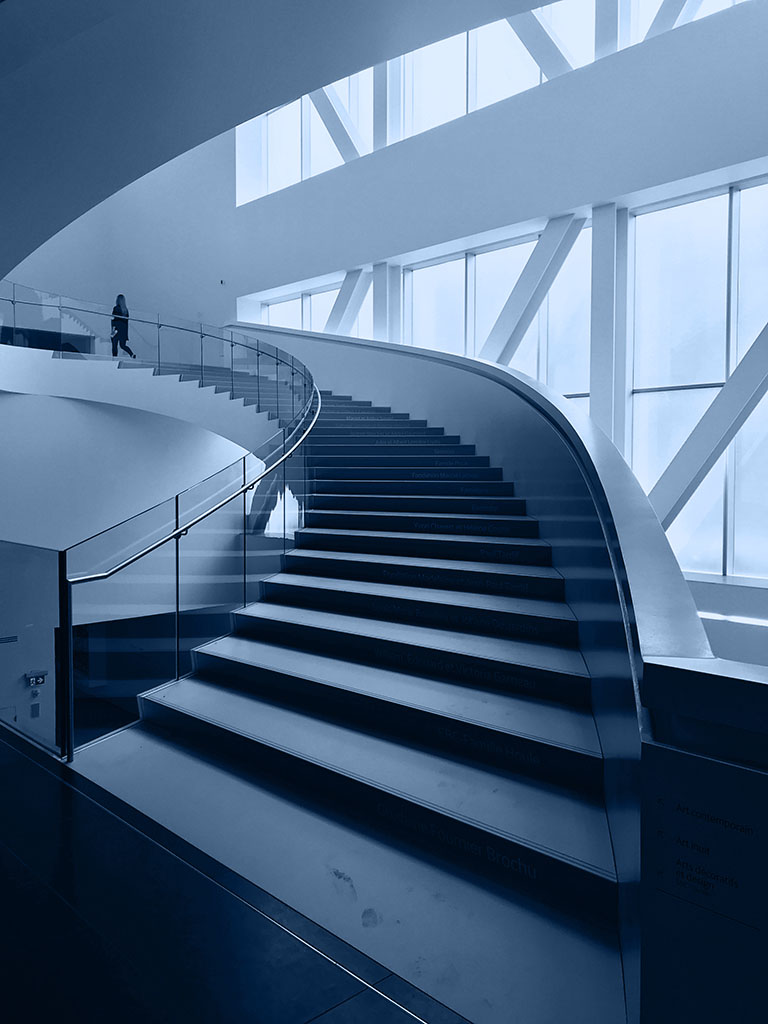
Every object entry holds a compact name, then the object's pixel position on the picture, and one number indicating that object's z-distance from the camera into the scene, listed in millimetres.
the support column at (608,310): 10953
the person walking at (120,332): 13363
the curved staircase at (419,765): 2523
